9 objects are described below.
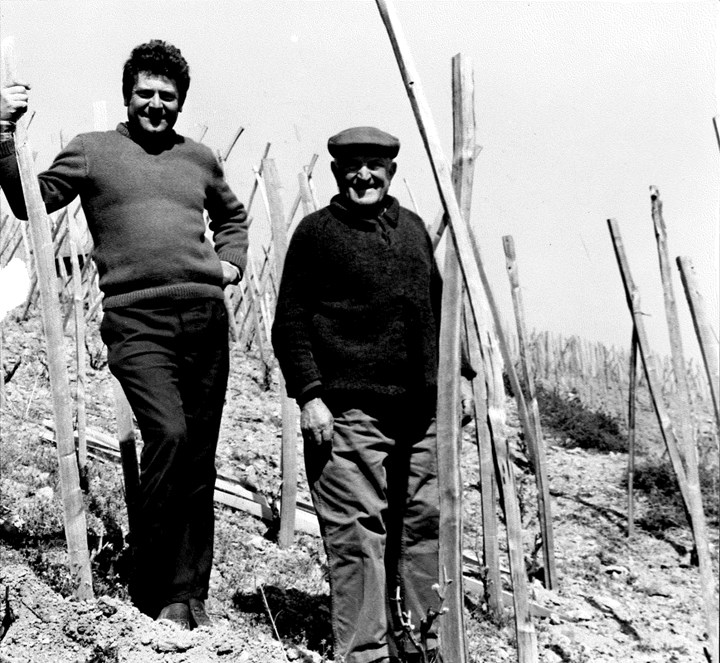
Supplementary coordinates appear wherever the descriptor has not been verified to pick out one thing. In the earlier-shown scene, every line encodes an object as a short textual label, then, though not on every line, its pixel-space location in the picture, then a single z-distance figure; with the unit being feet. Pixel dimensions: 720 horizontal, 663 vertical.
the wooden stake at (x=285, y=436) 10.75
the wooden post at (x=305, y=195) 11.90
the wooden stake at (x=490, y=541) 9.98
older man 6.91
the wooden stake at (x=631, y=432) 12.29
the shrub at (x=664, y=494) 17.08
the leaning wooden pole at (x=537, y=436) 11.85
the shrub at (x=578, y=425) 24.20
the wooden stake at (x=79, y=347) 10.82
